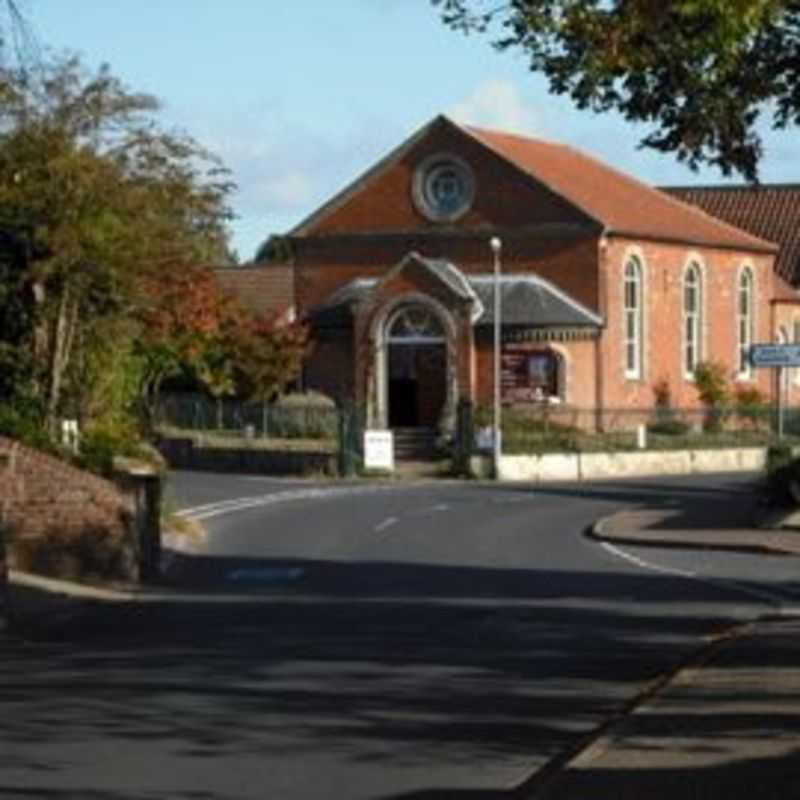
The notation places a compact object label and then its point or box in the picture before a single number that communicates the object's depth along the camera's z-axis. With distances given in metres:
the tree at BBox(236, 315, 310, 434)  67.69
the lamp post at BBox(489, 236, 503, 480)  61.38
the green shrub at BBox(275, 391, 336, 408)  67.19
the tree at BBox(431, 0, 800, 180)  15.00
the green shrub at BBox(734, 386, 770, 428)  73.31
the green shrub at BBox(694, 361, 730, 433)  75.00
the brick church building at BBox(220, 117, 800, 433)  68.25
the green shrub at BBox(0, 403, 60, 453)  32.47
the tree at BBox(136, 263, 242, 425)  38.44
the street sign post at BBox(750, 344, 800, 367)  44.12
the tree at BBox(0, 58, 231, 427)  35.97
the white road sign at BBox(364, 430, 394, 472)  61.22
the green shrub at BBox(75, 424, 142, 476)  32.53
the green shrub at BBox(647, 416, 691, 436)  69.19
